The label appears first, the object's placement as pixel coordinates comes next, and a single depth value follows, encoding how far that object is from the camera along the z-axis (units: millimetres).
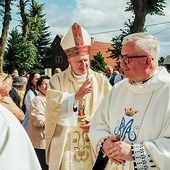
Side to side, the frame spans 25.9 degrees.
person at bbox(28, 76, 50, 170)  4616
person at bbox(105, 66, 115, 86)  11223
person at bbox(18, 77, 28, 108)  6798
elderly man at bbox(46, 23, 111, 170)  3857
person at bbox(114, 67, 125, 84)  9461
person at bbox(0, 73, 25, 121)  3654
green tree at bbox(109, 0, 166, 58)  17156
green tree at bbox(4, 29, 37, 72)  27719
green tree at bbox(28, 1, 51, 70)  27656
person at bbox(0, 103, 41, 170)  1349
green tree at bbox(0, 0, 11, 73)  19484
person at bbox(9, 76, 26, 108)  6031
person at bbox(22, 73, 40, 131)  5679
